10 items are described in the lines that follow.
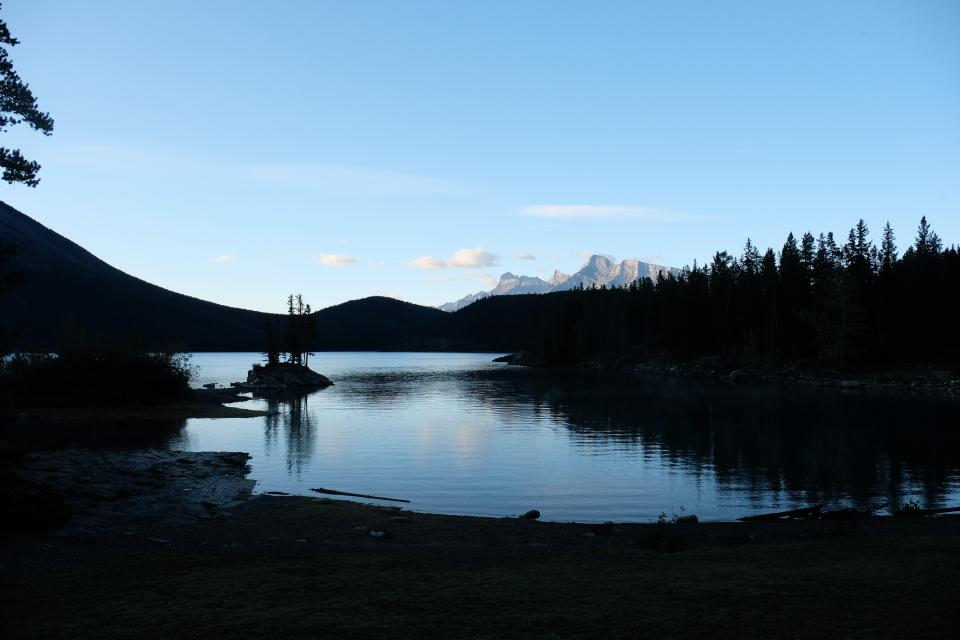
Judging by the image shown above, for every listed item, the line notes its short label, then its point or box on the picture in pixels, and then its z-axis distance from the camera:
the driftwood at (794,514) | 24.50
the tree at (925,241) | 135.98
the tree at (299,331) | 136.25
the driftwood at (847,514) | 23.05
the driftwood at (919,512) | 25.50
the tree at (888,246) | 128.07
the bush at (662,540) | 18.73
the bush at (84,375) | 66.56
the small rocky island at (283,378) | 112.99
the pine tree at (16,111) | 18.70
